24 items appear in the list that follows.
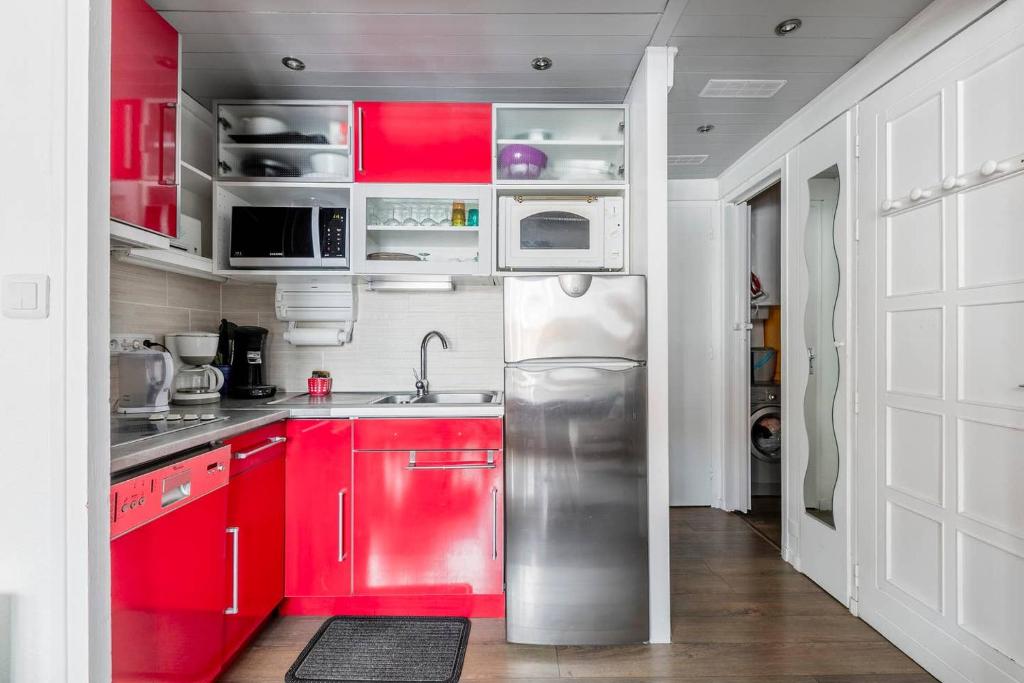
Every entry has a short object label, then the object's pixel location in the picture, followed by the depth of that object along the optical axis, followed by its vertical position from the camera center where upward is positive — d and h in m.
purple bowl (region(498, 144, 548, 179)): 2.53 +0.88
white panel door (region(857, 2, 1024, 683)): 1.54 -0.06
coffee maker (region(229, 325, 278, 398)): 2.54 -0.11
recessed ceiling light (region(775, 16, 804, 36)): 1.91 +1.18
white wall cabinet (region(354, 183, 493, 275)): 2.49 +0.58
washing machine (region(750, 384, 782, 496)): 3.94 -0.75
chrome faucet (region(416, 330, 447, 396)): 2.83 -0.12
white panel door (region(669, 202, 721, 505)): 3.67 +0.05
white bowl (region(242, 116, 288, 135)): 2.46 +1.03
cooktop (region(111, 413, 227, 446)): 1.48 -0.27
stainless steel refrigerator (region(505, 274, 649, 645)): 2.06 -0.46
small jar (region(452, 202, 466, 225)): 2.58 +0.64
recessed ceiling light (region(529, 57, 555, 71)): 2.21 +1.20
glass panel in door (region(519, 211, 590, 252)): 2.51 +0.54
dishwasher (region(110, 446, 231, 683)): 1.23 -0.61
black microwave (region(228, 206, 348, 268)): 2.46 +0.50
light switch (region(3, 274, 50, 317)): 1.00 +0.09
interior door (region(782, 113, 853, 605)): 2.32 -0.10
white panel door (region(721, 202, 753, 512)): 3.51 -0.07
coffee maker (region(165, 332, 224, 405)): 2.24 -0.12
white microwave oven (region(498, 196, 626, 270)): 2.50 +0.53
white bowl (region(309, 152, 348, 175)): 2.50 +0.86
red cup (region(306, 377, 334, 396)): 2.75 -0.23
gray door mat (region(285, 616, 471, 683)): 1.82 -1.18
